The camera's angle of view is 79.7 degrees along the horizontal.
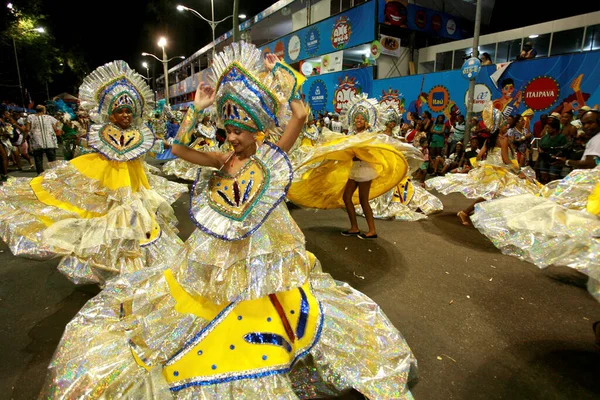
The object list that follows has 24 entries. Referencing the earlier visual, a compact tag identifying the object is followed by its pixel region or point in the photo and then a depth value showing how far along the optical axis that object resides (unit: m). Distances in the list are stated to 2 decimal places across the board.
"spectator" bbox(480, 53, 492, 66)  11.34
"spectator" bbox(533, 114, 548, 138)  8.70
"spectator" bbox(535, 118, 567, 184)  6.83
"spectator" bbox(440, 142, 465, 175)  9.59
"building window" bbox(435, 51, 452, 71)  15.69
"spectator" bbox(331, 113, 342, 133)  12.85
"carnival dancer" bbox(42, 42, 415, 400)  1.76
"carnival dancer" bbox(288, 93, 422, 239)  4.55
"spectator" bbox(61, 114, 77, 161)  10.42
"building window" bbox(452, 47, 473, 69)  14.56
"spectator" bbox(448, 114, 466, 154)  10.77
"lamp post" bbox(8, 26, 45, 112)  21.02
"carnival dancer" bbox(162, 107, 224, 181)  9.65
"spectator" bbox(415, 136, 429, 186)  9.12
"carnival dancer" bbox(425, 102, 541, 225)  5.78
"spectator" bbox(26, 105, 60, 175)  8.72
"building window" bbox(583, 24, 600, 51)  10.63
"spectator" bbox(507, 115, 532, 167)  8.02
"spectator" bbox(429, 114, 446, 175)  10.35
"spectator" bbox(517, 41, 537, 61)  9.94
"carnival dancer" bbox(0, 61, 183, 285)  3.11
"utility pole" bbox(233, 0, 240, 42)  13.02
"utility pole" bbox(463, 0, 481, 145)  9.80
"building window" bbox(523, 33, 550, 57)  12.10
